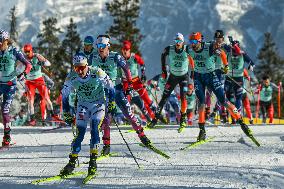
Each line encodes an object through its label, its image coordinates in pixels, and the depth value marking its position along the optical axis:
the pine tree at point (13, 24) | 75.81
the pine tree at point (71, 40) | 65.94
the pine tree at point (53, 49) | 59.81
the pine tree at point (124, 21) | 64.69
